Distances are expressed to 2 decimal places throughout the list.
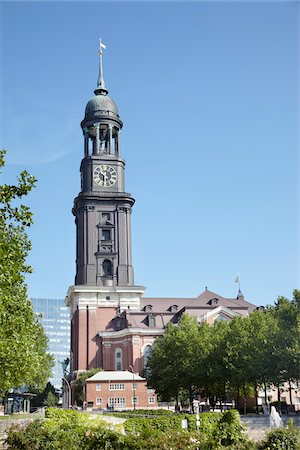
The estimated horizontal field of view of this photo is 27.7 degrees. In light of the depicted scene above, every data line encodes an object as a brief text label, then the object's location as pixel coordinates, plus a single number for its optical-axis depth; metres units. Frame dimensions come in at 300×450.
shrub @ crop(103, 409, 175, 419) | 48.61
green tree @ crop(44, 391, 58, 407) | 91.75
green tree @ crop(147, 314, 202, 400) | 64.12
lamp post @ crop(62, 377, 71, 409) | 88.51
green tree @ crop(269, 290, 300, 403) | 51.33
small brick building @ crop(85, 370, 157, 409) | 76.31
